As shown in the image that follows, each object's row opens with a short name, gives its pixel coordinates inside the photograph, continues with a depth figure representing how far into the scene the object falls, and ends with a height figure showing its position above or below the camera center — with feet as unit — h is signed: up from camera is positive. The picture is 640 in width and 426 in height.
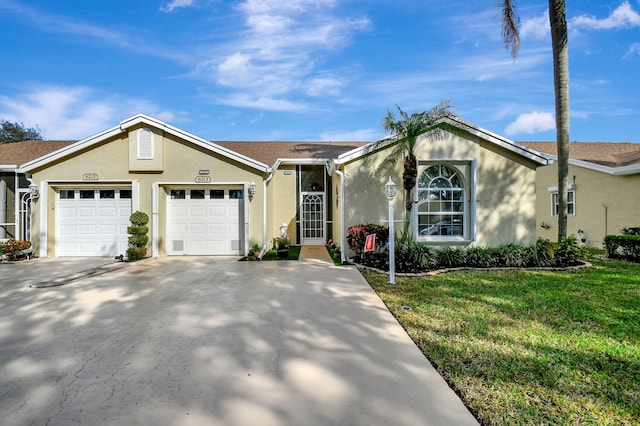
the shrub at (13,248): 32.91 -3.17
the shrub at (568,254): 29.94 -3.78
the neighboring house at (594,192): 39.17 +3.07
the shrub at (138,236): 33.30 -2.05
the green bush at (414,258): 27.57 -3.79
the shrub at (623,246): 32.99 -3.54
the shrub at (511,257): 29.45 -3.98
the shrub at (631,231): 36.42 -1.99
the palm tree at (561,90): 31.35 +12.59
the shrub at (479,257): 29.35 -4.03
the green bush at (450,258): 29.35 -4.05
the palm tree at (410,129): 29.12 +8.10
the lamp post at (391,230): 23.73 -1.13
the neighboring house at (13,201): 38.06 +2.04
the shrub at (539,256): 29.68 -3.91
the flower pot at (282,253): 35.04 -4.10
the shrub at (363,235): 29.50 -1.92
